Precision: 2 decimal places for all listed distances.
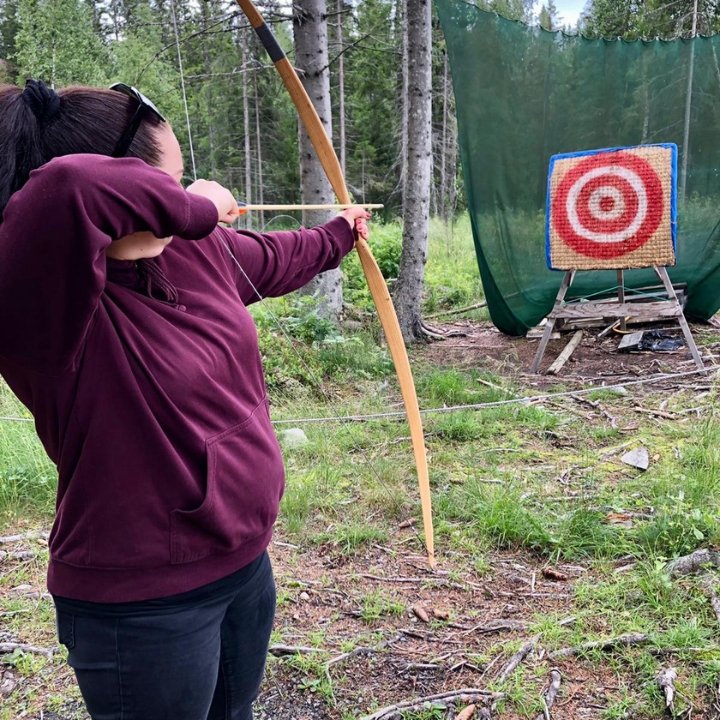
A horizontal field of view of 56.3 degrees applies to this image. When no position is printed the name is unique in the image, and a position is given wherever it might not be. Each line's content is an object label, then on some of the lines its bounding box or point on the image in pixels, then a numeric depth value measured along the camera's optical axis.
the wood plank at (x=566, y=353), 3.81
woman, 0.61
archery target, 3.84
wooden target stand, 3.84
